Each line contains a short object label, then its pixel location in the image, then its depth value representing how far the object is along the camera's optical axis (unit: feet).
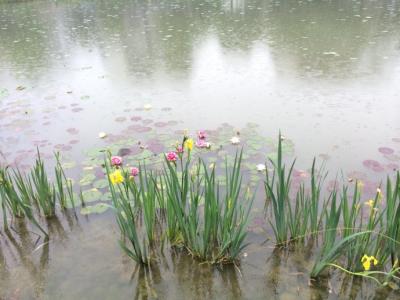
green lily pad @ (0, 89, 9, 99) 13.28
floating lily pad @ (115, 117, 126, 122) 10.97
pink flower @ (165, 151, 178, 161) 6.44
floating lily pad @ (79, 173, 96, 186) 8.05
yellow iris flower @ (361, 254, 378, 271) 4.60
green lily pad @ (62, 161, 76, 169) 8.68
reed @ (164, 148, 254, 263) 5.34
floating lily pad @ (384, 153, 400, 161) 8.22
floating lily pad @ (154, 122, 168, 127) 10.53
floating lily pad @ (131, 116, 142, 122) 10.93
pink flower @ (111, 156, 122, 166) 6.59
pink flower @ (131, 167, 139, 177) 6.81
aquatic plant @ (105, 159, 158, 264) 5.32
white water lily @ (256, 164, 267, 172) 7.98
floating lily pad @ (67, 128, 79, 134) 10.40
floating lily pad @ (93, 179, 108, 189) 7.87
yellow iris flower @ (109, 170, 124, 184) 5.30
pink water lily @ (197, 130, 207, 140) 6.77
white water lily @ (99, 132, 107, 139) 9.89
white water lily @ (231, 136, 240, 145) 9.08
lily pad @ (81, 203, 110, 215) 7.13
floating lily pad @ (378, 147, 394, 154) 8.49
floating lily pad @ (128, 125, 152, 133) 10.25
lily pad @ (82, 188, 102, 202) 7.48
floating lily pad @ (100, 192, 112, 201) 7.45
